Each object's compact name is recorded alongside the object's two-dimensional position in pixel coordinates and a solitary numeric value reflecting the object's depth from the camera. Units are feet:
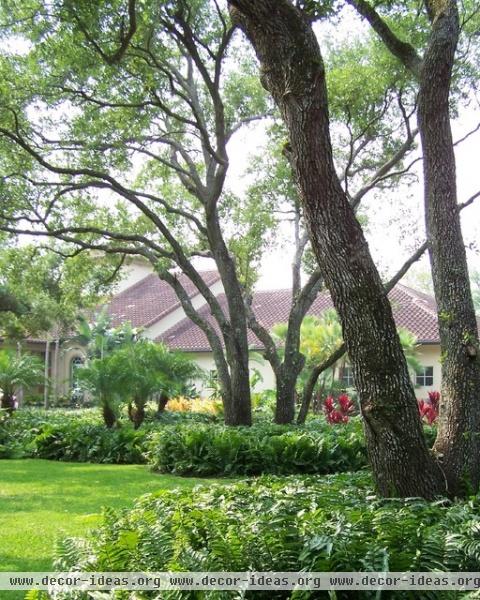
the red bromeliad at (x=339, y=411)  50.67
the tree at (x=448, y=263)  18.94
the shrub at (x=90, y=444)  42.55
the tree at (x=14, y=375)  58.59
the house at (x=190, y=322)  83.41
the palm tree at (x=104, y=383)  48.55
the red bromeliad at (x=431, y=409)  49.53
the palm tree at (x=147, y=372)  48.93
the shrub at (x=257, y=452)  35.40
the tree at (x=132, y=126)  35.73
